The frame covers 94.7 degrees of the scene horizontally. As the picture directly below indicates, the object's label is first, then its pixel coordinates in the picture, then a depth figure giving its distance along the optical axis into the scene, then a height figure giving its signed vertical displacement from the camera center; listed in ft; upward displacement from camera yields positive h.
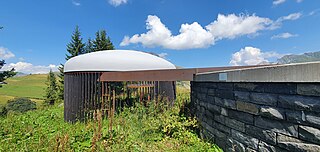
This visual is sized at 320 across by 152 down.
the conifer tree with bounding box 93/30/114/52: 51.48 +12.18
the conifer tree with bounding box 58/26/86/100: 54.57 +11.34
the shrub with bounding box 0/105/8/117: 43.12 -9.76
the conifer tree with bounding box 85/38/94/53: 54.88 +11.34
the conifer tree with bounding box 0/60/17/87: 44.77 +1.17
